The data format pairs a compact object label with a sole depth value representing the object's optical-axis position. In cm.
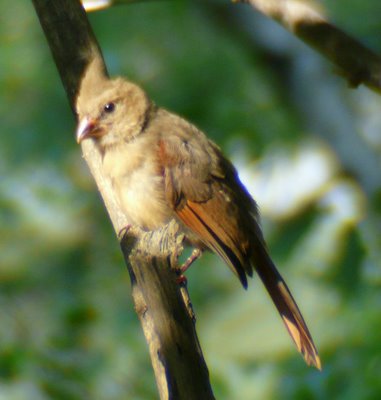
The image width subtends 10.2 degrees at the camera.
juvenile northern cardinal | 960
